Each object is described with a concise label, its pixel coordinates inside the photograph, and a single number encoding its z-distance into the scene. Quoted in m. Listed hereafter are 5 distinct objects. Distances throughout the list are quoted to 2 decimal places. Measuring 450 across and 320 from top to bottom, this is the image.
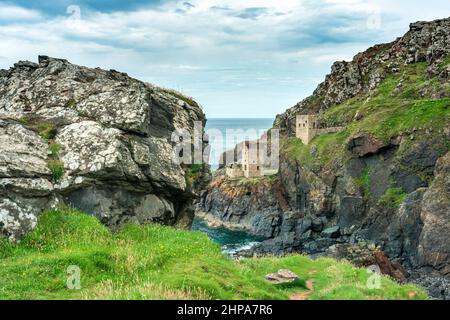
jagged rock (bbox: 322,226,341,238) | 96.31
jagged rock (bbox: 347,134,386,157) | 106.53
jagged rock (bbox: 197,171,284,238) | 120.31
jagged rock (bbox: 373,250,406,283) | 51.88
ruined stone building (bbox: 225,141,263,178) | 155.00
